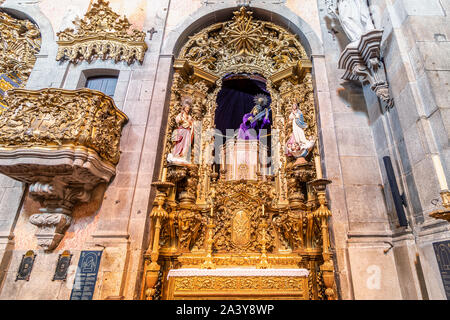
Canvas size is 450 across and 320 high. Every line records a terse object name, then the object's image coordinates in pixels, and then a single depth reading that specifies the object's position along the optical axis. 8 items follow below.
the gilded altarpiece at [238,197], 4.82
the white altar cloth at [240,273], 4.78
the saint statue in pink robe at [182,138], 6.16
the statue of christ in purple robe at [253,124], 7.48
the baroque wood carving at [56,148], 4.73
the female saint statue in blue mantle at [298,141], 6.07
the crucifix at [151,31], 7.35
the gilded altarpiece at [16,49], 7.52
